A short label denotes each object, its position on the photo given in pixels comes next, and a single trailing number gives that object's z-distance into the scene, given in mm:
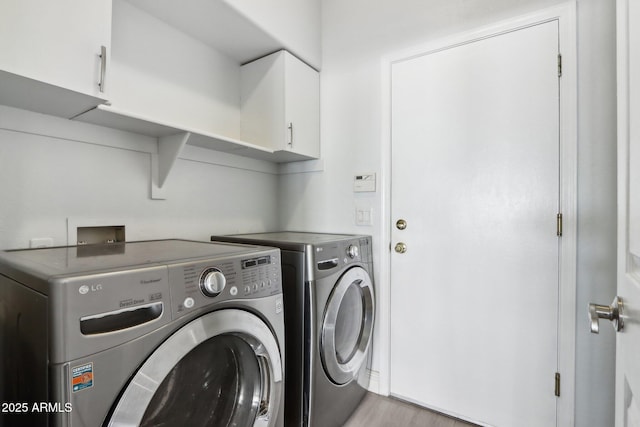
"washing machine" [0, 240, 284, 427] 639
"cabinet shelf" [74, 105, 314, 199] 1237
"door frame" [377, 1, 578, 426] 1382
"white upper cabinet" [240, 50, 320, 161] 1838
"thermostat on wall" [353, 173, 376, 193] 1916
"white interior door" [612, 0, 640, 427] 561
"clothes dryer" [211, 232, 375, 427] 1331
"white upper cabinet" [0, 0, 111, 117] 873
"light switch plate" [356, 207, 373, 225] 1926
